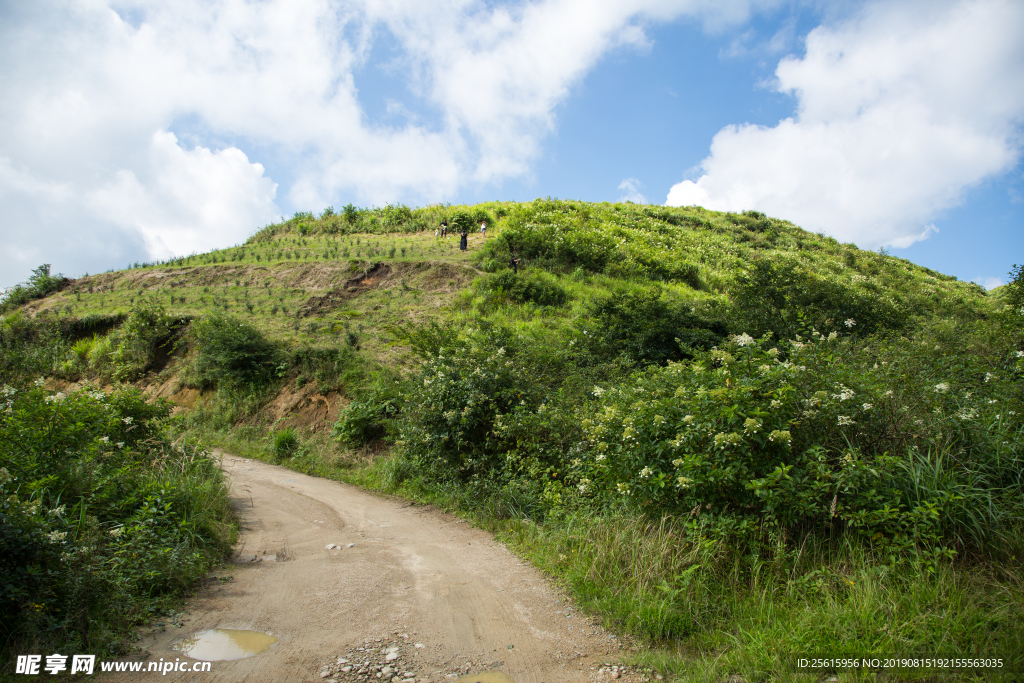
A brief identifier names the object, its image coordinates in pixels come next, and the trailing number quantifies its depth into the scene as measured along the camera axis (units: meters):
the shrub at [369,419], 12.23
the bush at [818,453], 4.28
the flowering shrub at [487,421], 8.41
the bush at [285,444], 12.53
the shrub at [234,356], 15.59
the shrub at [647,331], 13.19
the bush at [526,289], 18.17
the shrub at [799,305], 14.25
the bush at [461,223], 27.98
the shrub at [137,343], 17.94
